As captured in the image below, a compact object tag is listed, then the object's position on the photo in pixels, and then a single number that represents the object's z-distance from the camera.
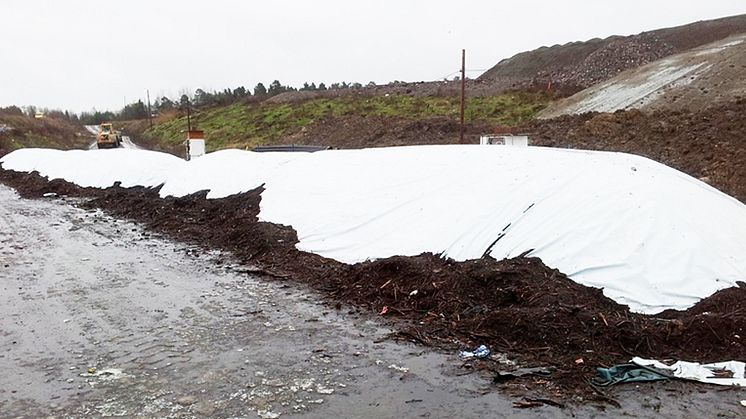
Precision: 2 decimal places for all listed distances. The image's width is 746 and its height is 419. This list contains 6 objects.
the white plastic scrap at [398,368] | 5.02
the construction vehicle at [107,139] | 44.67
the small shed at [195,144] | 27.47
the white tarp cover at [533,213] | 6.00
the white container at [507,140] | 15.65
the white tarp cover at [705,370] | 4.58
